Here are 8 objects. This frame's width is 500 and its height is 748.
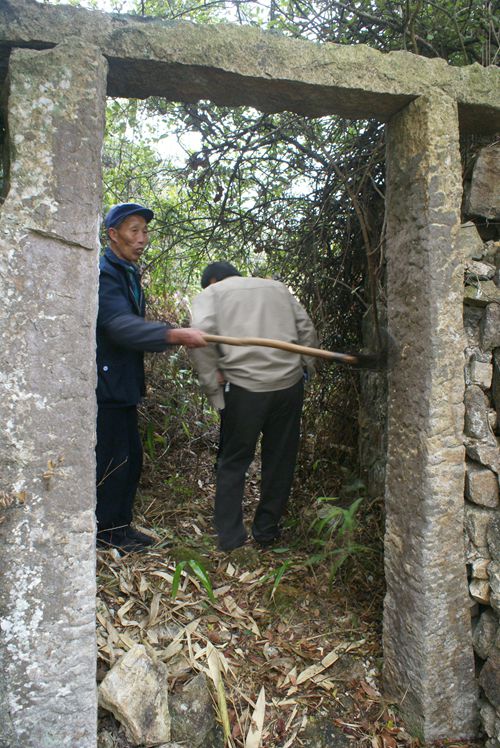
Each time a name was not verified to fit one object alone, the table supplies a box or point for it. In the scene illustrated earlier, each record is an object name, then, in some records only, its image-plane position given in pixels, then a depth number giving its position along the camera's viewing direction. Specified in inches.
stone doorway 75.7
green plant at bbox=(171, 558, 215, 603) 113.7
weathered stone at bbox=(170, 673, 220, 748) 93.2
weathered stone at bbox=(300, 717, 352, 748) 100.0
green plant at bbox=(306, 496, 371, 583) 121.4
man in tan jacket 139.4
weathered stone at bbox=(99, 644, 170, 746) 87.4
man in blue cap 125.0
